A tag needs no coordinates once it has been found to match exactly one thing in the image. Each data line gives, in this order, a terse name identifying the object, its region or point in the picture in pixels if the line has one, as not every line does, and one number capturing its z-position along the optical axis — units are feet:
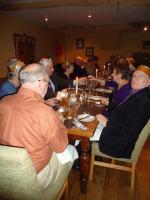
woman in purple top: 7.36
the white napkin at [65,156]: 4.51
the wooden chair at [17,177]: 3.20
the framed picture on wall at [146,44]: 25.48
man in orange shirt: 3.62
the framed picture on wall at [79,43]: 27.17
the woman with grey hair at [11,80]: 6.59
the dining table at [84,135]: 4.99
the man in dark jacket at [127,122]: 5.09
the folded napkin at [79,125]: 5.06
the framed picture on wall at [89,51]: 27.20
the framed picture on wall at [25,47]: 18.57
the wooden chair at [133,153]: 5.34
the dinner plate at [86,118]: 5.65
